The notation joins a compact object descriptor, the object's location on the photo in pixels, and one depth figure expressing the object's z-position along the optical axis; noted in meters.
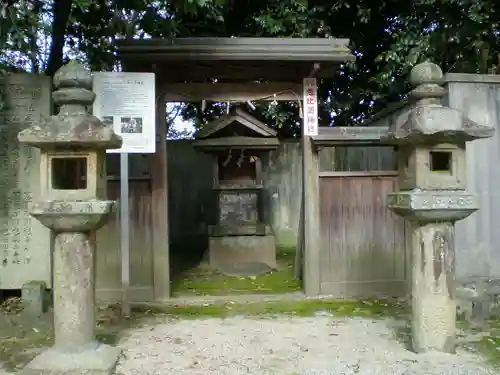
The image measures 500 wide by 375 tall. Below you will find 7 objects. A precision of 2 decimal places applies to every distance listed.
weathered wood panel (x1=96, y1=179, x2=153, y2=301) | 7.26
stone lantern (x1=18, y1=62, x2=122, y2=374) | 4.48
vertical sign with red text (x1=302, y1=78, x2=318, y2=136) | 7.43
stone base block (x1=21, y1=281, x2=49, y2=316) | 6.32
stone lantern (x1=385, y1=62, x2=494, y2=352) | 4.69
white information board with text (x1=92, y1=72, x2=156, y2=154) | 6.21
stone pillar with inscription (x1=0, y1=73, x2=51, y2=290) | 6.52
